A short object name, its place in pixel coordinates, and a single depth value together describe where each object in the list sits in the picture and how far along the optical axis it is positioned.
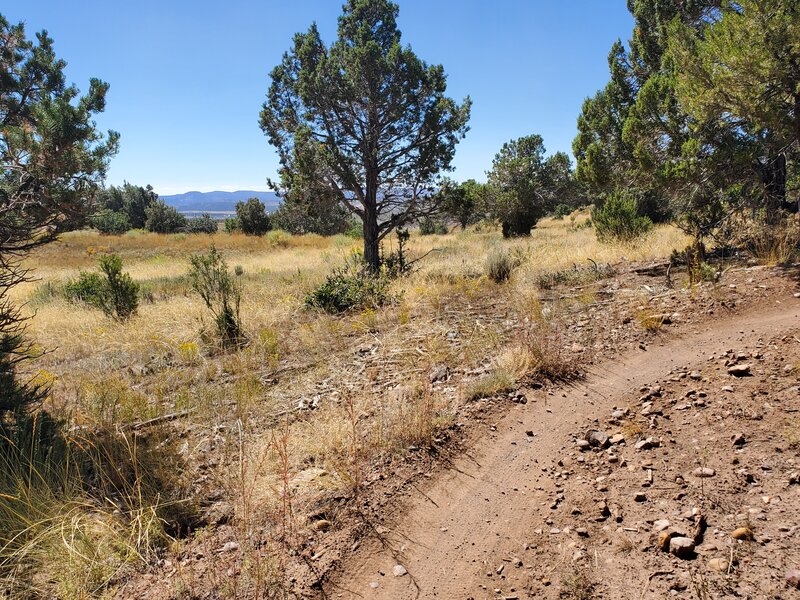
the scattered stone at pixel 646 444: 3.04
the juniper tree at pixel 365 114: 10.28
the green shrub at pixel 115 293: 9.23
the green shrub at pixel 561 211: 43.75
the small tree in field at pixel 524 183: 25.64
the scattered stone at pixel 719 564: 1.93
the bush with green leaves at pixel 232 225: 39.47
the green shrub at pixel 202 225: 43.41
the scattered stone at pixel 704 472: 2.59
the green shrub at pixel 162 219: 43.97
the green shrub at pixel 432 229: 34.85
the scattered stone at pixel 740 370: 3.75
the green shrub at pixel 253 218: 37.66
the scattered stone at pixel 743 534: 2.07
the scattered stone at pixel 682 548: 2.05
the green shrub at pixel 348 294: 8.62
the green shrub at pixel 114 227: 37.44
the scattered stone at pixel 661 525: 2.25
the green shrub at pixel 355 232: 28.17
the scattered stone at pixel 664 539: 2.13
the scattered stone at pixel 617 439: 3.19
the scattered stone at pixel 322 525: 2.62
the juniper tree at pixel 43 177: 3.66
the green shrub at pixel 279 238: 30.21
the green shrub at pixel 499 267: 10.02
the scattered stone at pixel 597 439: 3.20
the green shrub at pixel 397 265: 11.55
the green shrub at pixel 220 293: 7.04
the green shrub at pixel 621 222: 12.88
